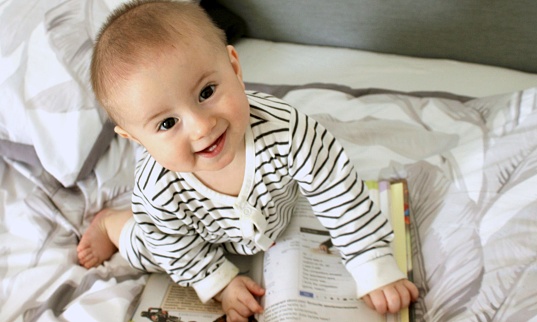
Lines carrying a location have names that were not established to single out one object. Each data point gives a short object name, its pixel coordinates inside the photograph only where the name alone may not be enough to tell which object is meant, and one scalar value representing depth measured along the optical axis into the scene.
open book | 0.80
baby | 0.61
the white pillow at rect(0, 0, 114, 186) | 0.99
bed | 0.79
